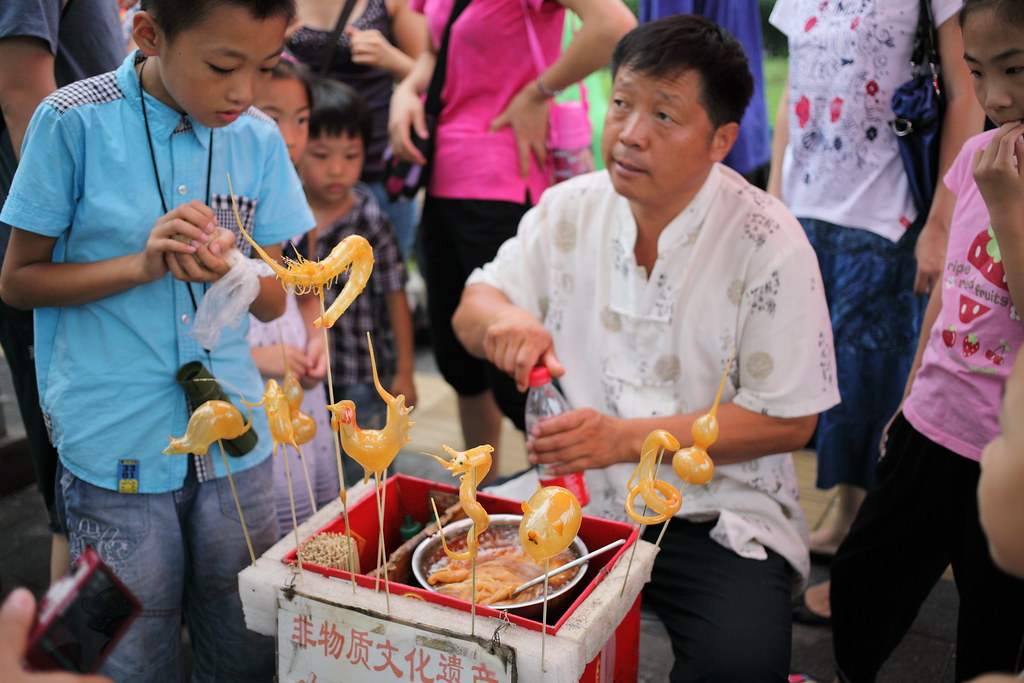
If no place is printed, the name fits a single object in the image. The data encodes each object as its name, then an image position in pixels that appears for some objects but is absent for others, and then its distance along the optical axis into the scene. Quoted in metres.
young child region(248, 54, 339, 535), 2.49
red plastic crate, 1.31
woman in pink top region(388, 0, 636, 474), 2.67
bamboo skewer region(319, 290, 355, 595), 1.31
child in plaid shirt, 2.85
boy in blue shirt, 1.49
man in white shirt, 1.77
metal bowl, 1.37
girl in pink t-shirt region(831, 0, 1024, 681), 1.53
